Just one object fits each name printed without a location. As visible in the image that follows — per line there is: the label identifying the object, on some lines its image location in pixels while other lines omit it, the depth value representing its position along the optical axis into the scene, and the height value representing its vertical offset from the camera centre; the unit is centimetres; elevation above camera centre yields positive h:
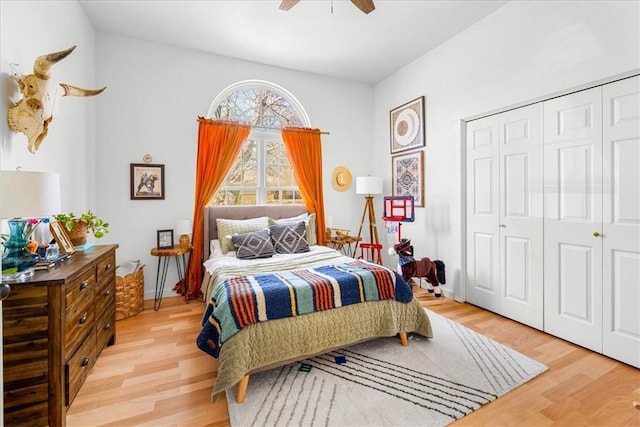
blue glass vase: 160 -21
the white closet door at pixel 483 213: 320 -3
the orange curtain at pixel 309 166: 435 +68
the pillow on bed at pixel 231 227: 343 -18
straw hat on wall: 473 +53
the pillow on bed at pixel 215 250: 335 -44
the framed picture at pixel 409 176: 407 +52
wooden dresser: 144 -68
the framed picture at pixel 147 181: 356 +39
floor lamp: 441 +12
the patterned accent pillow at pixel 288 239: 345 -32
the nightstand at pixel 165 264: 335 -65
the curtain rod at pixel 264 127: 422 +122
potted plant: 232 -10
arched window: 414 +99
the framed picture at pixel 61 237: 209 -17
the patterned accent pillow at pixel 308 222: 383 -13
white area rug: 171 -116
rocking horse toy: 354 -67
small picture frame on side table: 363 -32
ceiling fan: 233 +165
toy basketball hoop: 393 +0
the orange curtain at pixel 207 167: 371 +59
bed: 188 -75
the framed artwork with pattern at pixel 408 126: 405 +123
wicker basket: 308 -87
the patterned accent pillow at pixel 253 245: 319 -36
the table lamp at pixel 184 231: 349 -22
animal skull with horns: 188 +72
